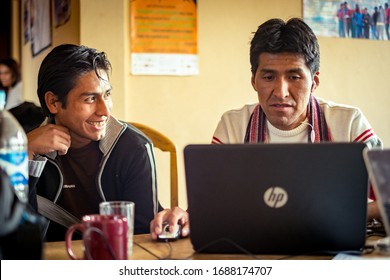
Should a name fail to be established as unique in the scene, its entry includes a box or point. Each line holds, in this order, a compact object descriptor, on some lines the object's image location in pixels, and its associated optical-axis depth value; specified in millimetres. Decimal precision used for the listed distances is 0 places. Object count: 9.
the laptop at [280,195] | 856
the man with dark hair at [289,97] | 1494
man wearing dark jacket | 1507
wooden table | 926
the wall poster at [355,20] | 2078
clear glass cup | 958
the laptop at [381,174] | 896
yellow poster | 2246
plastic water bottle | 839
